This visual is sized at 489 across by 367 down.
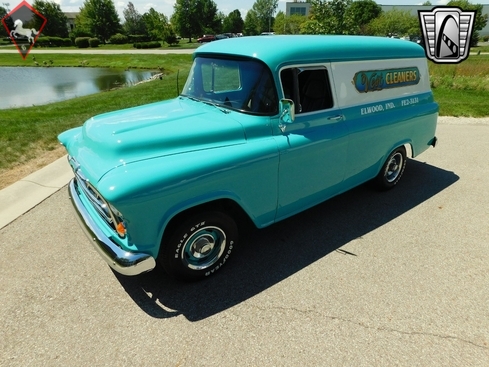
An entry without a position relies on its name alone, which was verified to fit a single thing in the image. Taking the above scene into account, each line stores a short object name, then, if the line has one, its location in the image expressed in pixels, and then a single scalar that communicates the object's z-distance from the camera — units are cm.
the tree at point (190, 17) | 5684
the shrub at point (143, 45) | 4644
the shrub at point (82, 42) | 5088
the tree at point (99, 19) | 5934
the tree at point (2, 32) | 7462
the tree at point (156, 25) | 5528
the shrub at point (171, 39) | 5229
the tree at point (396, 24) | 4084
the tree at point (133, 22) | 6850
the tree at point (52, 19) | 6372
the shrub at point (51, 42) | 5375
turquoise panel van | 255
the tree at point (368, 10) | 5662
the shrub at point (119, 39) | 5638
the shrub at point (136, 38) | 5892
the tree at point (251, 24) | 7150
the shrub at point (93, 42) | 5111
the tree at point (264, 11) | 7256
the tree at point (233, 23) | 7606
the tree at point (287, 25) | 3631
